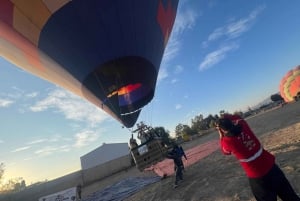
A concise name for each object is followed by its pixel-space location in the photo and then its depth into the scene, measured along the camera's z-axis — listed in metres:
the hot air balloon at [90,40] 3.31
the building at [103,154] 29.91
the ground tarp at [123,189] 5.77
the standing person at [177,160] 4.64
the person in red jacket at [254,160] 1.71
